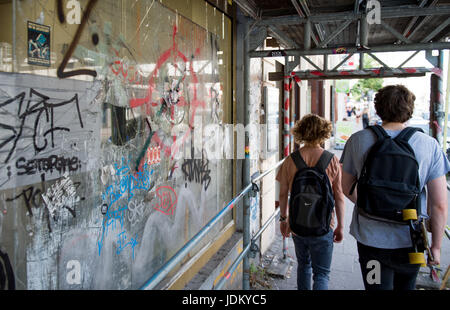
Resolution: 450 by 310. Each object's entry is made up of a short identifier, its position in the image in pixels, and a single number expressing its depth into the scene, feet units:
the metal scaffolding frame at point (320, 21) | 14.43
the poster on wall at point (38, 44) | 6.86
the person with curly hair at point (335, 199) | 11.02
